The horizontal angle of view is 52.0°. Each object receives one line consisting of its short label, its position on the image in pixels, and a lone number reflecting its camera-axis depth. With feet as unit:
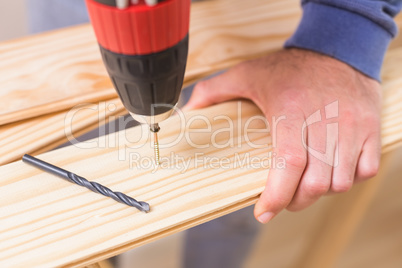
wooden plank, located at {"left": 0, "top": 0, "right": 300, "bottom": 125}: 2.12
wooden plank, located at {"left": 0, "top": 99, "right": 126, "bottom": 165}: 1.90
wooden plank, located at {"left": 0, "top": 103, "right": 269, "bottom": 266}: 1.55
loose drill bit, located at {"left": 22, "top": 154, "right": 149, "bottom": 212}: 1.66
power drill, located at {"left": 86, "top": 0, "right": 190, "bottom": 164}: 1.18
